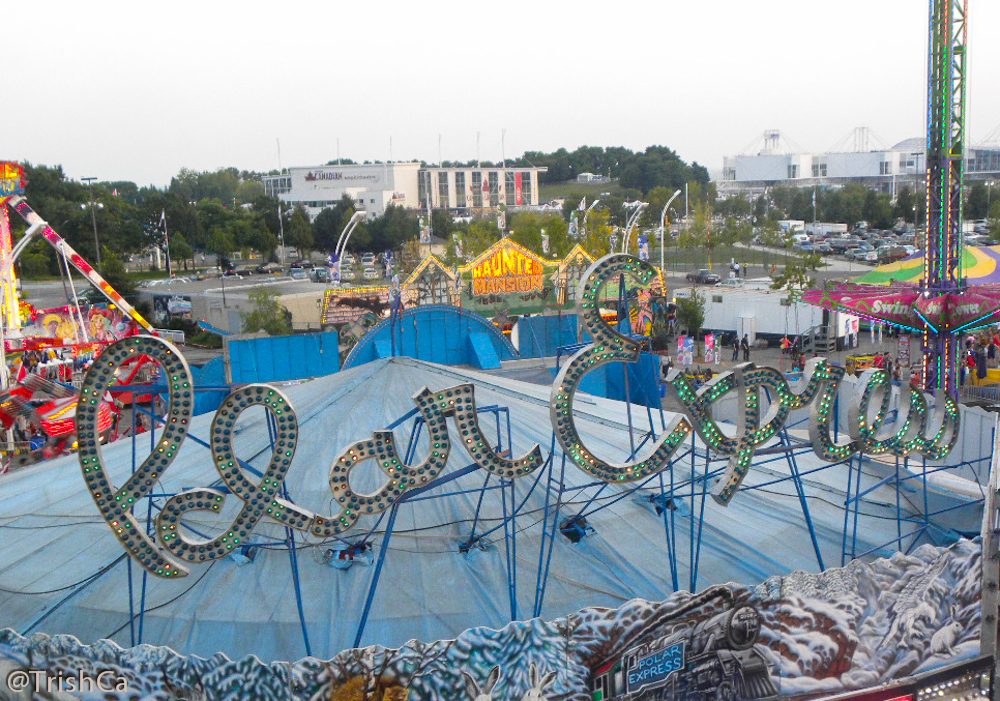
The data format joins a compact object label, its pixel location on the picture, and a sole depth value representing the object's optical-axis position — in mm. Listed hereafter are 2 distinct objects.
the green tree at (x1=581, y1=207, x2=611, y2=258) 57312
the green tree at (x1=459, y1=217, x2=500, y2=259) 59844
